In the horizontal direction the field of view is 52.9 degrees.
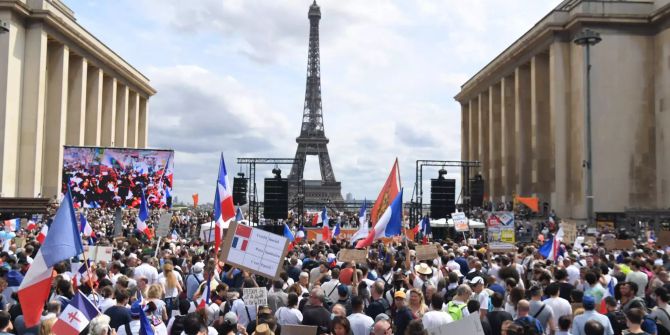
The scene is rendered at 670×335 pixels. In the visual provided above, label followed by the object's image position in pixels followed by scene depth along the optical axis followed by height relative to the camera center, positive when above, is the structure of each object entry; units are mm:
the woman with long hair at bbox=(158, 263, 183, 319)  11789 -1370
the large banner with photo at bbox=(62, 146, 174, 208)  35375 +1631
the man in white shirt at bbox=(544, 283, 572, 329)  9086 -1301
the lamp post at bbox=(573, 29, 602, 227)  28781 +4592
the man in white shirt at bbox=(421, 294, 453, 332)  7988 -1292
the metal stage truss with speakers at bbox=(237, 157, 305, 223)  36044 +2190
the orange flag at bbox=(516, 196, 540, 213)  42088 +513
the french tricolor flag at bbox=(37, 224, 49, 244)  18828 -855
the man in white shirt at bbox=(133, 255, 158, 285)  12588 -1245
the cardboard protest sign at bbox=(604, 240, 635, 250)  19453 -957
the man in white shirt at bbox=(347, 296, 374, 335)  8422 -1408
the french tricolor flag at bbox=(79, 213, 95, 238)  20859 -689
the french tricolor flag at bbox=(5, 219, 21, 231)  25366 -793
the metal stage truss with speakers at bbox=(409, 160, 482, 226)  37712 +1204
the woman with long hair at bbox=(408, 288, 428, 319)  8750 -1215
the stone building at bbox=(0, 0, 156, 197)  42844 +8138
